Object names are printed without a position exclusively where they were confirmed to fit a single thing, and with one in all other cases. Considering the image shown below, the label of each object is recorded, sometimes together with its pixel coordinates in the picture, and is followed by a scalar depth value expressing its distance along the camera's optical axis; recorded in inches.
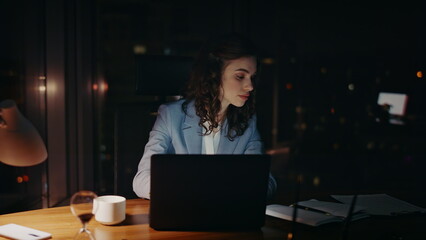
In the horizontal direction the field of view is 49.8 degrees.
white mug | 55.7
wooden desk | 53.1
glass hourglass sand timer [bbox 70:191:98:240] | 45.9
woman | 84.7
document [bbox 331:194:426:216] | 64.3
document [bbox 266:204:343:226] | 57.0
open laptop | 50.8
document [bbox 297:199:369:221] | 61.6
